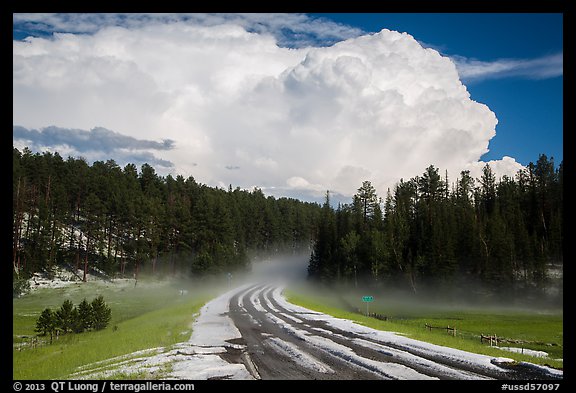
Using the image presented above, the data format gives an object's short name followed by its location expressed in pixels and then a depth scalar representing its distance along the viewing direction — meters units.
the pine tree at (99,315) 37.53
